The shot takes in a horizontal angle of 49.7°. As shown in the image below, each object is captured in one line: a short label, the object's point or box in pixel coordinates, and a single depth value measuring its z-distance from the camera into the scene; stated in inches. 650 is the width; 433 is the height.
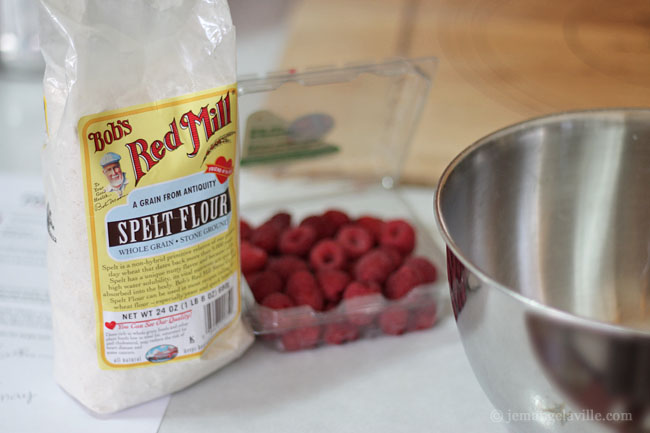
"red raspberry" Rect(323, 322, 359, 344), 25.5
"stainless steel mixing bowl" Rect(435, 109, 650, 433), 16.6
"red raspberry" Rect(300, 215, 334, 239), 29.1
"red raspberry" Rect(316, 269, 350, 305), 26.0
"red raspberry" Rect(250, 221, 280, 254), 28.7
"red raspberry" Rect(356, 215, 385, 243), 29.3
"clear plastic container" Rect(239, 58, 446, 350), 25.5
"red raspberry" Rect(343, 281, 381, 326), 25.4
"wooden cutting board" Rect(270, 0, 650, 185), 39.5
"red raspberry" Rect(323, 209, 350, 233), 29.6
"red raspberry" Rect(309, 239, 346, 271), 27.4
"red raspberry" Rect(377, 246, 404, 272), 27.3
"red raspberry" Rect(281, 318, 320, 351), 25.1
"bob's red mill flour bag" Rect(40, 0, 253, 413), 18.9
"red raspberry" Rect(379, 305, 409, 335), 25.6
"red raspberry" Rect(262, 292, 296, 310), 25.2
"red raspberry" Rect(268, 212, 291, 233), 29.5
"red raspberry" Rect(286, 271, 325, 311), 25.5
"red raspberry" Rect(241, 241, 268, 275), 27.5
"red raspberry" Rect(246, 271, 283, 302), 25.9
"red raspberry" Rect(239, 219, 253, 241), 29.3
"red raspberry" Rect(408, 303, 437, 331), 26.2
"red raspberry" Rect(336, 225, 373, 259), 28.2
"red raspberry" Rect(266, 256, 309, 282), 27.1
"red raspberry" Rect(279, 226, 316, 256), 28.4
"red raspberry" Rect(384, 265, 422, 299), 25.9
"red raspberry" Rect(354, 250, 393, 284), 26.5
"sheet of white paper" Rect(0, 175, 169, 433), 22.6
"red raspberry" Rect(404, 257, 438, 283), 26.9
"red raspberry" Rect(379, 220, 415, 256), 28.5
